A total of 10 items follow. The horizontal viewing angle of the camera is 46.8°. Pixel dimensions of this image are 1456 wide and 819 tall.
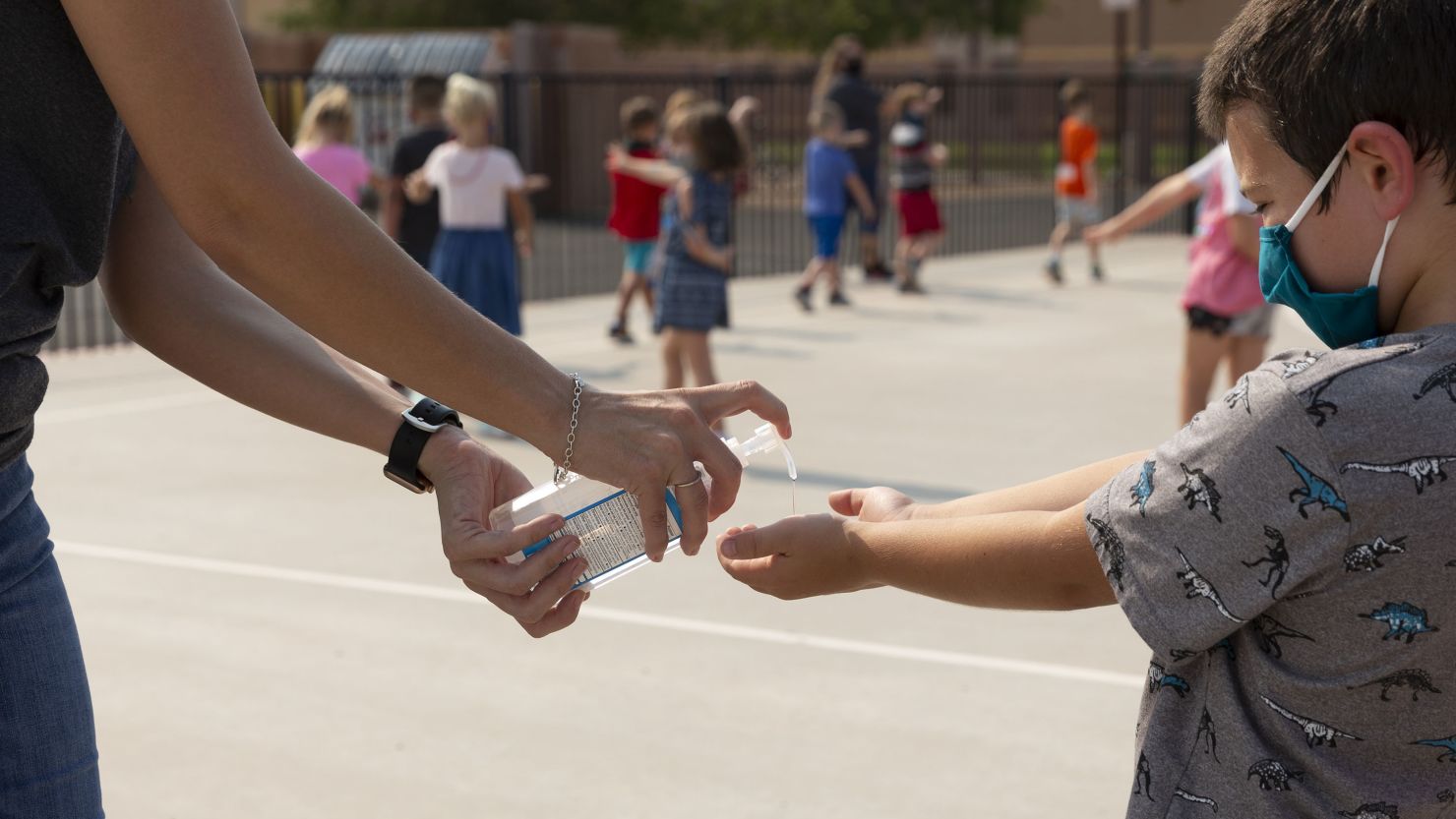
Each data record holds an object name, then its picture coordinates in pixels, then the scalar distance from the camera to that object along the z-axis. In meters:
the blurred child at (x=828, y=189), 13.67
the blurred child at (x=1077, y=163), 15.84
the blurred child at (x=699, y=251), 8.35
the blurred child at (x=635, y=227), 11.63
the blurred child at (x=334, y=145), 10.17
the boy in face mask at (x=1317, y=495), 1.58
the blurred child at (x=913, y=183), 14.55
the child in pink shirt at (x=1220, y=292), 6.67
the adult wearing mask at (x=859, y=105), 15.42
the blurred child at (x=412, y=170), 10.35
